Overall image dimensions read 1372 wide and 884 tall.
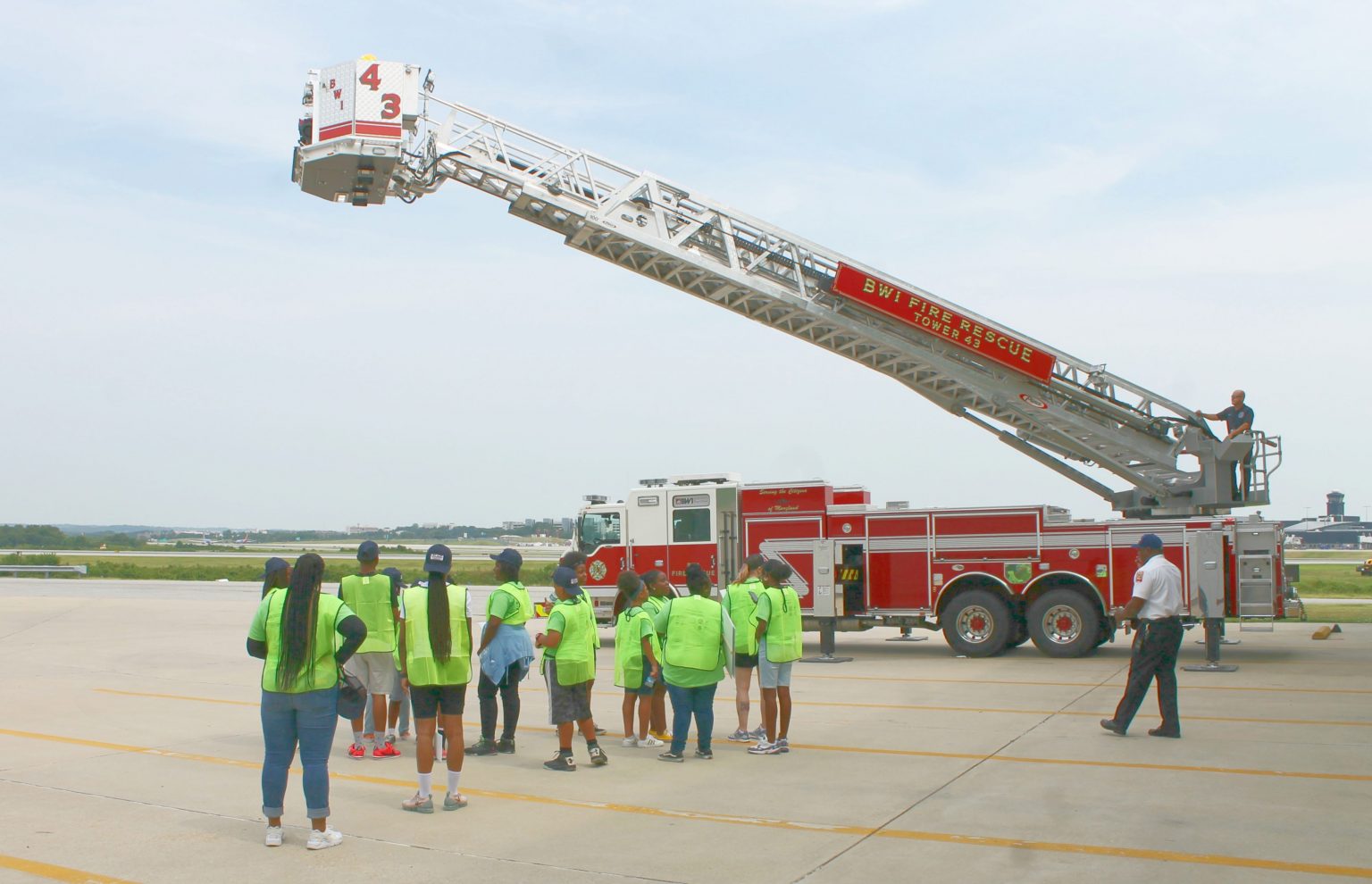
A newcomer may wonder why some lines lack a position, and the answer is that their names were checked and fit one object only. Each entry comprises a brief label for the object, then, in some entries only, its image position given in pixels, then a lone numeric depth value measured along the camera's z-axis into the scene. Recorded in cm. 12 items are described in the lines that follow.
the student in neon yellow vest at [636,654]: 992
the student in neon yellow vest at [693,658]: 948
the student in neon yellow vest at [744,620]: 1013
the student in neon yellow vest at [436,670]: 770
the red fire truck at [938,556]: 1614
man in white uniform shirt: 1023
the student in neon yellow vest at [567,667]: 909
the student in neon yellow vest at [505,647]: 888
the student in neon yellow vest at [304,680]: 682
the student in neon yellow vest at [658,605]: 1027
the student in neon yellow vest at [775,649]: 984
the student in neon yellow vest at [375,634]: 967
